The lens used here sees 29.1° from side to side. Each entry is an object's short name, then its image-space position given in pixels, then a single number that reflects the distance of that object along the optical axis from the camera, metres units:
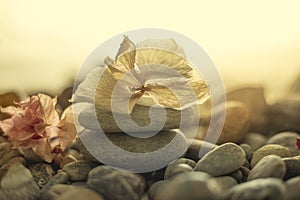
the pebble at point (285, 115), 0.93
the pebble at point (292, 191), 0.45
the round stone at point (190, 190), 0.46
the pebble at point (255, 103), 0.93
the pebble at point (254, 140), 0.84
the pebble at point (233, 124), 0.85
